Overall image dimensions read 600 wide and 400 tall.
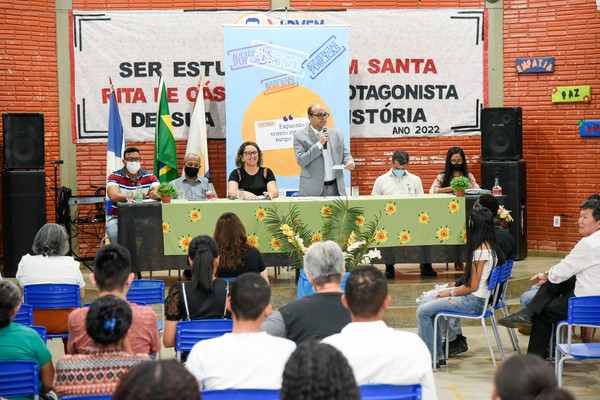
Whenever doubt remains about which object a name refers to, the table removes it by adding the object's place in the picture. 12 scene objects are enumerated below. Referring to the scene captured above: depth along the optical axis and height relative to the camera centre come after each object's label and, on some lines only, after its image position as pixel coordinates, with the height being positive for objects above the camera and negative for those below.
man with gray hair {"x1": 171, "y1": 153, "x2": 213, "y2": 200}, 9.06 -0.09
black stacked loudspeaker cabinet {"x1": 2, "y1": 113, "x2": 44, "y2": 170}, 9.73 +0.37
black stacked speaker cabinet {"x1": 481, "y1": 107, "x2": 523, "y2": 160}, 10.40 +0.37
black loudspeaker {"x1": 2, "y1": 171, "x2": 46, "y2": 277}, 9.73 -0.36
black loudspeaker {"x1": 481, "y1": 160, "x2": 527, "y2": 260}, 10.34 -0.19
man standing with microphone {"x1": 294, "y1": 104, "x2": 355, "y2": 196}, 8.80 +0.11
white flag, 10.54 +0.41
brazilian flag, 10.45 +0.31
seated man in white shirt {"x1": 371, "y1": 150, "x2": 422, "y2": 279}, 9.48 -0.12
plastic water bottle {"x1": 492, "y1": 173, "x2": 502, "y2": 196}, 8.85 -0.22
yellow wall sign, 10.80 +0.81
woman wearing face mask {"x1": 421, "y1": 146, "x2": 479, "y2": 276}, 9.74 -0.01
